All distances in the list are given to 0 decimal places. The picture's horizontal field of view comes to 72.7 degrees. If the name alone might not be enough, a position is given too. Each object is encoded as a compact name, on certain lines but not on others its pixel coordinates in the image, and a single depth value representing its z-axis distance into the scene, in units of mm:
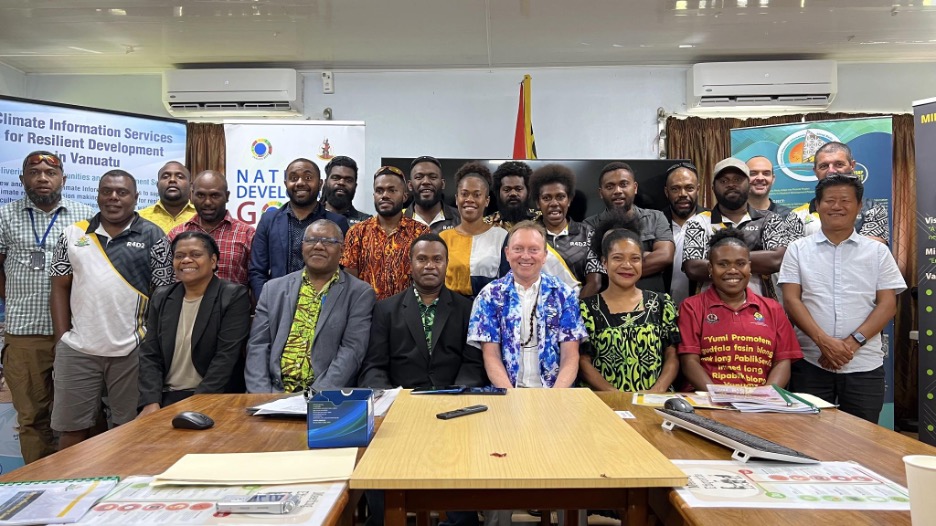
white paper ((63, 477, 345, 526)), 1169
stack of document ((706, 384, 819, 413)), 2113
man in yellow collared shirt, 4164
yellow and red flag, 5422
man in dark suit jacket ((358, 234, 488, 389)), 3014
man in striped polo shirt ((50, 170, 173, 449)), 3455
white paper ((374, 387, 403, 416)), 2029
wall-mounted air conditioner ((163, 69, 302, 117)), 6332
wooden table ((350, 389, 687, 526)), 1329
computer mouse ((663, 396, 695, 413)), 1923
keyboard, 1490
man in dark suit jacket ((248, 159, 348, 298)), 3779
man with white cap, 3557
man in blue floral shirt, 2887
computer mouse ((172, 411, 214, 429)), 1866
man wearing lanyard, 3879
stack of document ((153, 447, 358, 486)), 1366
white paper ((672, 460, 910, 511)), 1267
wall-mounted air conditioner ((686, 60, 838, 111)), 6133
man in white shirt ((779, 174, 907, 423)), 3172
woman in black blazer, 3062
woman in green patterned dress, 2932
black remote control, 1876
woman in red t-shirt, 2930
